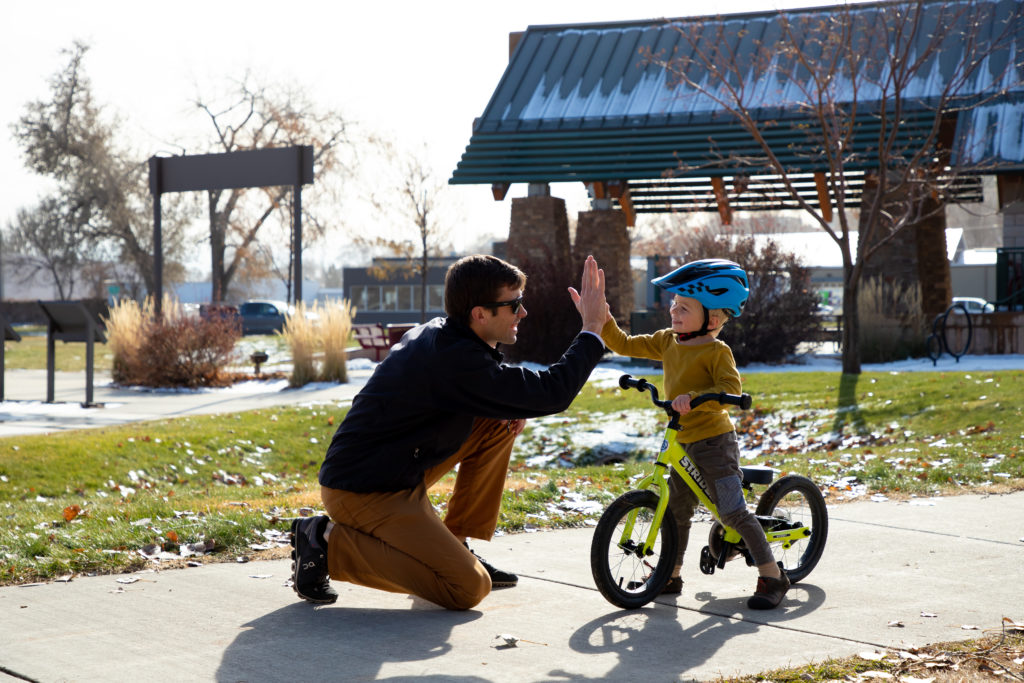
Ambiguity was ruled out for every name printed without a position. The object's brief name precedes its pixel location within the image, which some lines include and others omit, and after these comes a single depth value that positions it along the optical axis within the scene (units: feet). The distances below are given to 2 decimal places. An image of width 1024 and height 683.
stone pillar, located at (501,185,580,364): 64.39
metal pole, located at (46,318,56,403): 49.98
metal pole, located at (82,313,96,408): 48.68
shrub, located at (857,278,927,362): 60.80
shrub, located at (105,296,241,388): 58.65
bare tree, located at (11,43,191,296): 157.99
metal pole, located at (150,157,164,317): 66.49
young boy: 14.89
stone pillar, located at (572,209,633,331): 75.46
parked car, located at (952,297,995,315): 103.76
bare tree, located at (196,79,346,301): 164.66
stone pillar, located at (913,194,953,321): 69.36
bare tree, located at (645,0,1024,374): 56.80
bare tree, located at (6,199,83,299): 159.94
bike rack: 59.55
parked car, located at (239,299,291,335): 150.41
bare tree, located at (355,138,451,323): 136.15
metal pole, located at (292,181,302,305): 61.59
